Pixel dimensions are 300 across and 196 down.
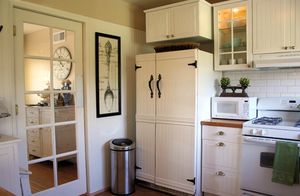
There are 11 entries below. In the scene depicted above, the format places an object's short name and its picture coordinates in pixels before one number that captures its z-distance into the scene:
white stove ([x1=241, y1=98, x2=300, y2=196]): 2.36
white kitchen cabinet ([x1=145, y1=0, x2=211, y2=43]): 2.90
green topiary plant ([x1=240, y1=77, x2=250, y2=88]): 2.97
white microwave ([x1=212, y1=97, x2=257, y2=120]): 2.84
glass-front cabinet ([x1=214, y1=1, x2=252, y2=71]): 2.87
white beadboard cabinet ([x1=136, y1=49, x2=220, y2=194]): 2.83
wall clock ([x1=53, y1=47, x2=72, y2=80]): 2.70
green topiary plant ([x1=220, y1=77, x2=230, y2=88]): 3.11
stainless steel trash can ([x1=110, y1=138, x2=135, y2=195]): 3.06
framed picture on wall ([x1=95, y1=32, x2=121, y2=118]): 3.06
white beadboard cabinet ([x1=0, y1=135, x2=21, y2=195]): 1.86
